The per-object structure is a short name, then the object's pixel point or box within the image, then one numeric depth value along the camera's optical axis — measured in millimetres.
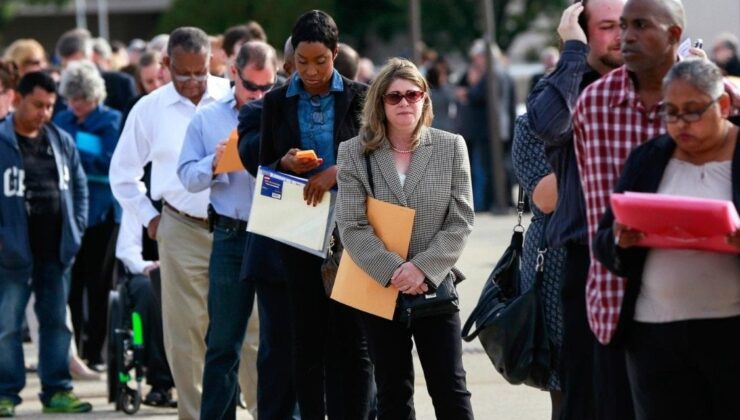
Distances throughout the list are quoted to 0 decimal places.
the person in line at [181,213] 16812
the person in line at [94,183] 22500
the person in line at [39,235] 19125
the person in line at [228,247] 15664
